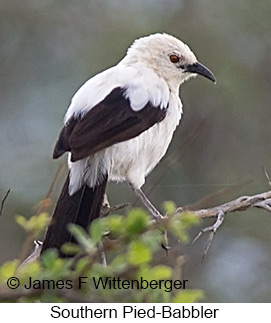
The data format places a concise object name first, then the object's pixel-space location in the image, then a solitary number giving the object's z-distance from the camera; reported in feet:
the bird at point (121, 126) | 24.30
